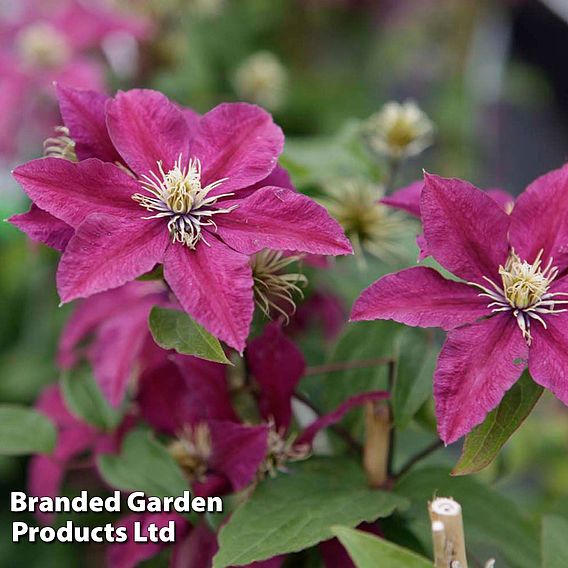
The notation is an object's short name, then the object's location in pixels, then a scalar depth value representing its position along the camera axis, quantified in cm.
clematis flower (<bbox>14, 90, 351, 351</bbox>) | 42
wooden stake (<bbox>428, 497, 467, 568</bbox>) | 42
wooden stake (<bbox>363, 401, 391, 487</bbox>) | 54
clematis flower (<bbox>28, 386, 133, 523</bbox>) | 66
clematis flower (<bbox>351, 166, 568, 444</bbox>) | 42
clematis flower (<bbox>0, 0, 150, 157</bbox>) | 104
